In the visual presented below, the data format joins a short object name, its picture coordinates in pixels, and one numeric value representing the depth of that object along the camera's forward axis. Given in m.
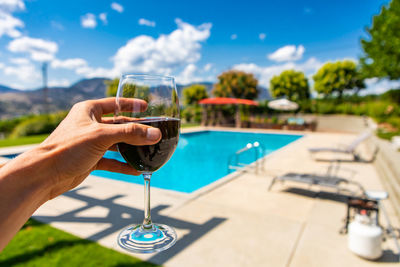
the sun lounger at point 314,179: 5.68
